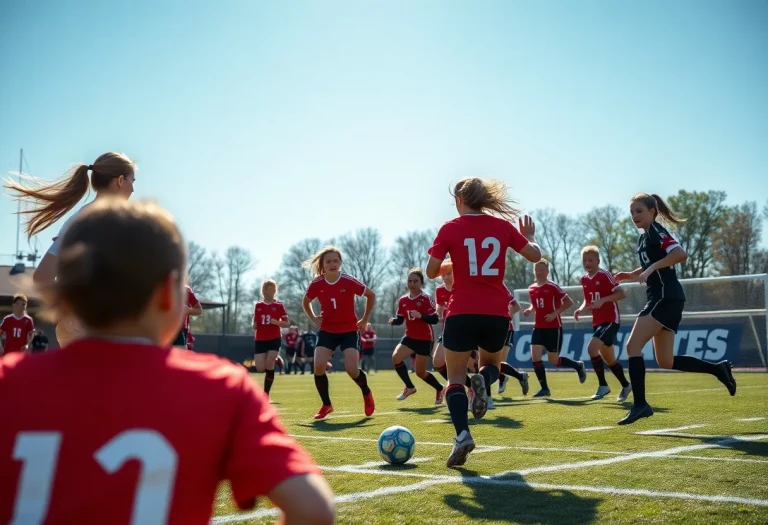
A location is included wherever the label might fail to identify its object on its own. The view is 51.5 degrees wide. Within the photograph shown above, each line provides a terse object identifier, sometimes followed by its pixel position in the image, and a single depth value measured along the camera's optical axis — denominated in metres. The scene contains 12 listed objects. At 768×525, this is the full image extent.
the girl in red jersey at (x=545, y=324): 14.07
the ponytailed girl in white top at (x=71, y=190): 5.43
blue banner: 23.67
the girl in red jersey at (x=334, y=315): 10.59
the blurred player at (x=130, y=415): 1.40
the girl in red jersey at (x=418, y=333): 12.85
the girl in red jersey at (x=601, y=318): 12.24
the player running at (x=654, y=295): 7.89
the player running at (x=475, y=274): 6.18
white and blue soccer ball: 5.89
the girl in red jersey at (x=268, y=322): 14.50
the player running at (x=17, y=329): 16.73
